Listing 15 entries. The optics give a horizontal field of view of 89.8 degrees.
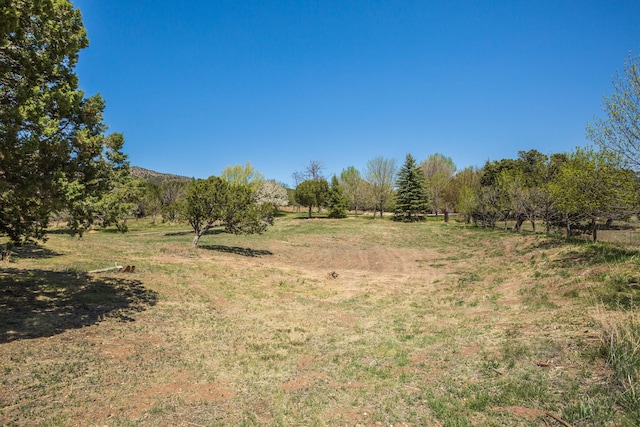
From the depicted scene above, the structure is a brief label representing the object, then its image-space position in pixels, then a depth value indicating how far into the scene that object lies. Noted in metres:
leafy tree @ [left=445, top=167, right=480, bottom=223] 43.35
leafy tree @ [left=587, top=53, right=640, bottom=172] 9.95
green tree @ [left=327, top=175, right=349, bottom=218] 62.44
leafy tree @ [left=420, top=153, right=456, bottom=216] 67.25
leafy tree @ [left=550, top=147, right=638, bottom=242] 11.27
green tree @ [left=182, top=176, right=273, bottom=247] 23.08
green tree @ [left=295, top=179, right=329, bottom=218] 63.54
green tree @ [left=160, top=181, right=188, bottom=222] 64.94
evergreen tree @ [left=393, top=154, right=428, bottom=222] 57.28
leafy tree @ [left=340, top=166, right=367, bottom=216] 72.19
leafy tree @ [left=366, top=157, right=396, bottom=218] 66.00
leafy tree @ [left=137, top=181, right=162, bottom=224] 59.62
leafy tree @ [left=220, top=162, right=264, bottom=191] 62.72
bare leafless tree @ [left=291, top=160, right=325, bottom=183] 72.19
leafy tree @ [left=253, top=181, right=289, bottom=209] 67.69
